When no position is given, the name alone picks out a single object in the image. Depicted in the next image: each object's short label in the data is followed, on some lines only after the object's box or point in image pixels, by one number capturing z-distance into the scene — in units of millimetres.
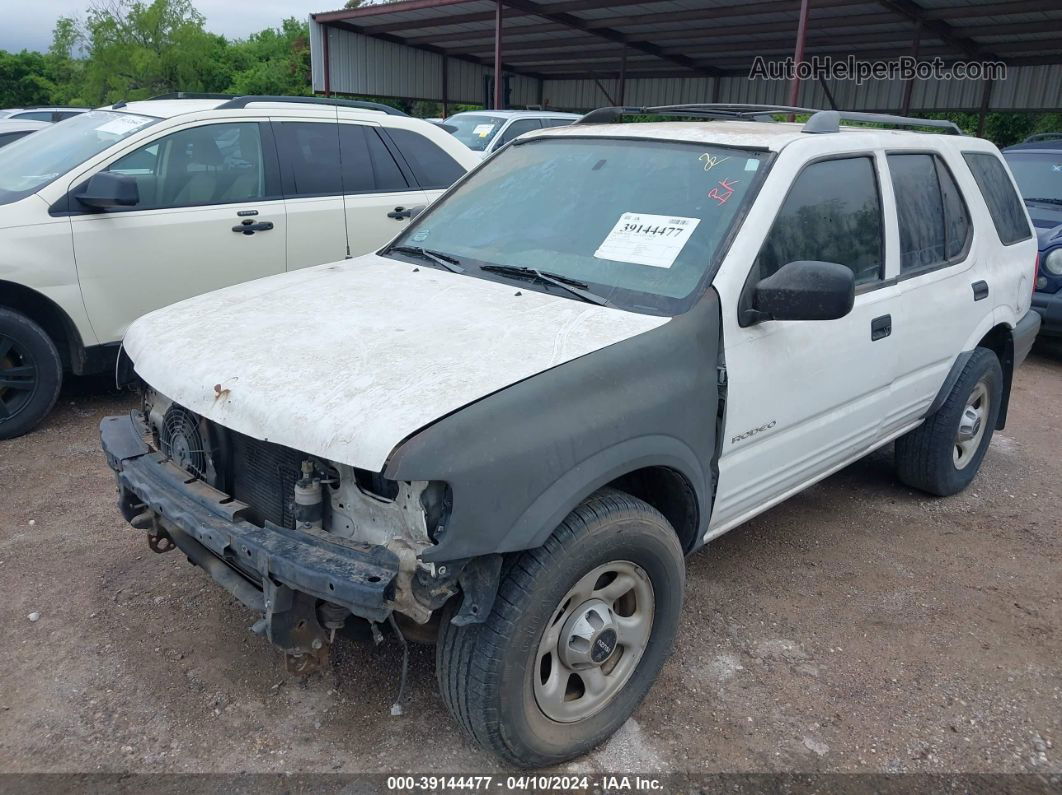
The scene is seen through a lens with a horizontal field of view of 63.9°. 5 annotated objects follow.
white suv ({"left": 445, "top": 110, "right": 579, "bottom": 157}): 11195
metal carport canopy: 14148
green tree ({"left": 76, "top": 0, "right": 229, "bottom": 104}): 37219
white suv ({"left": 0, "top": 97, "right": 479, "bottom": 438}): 4801
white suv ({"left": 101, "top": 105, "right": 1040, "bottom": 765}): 2213
